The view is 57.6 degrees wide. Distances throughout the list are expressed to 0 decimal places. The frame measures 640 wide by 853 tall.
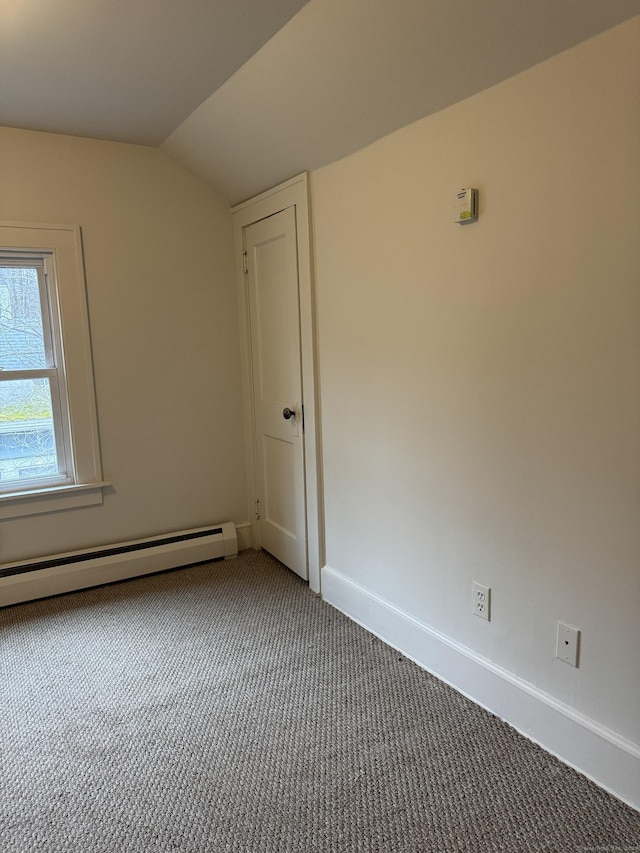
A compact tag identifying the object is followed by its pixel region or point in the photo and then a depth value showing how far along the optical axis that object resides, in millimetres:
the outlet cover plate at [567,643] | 1708
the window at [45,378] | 2893
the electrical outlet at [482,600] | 1983
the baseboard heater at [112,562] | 2904
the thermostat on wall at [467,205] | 1854
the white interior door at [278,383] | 2922
